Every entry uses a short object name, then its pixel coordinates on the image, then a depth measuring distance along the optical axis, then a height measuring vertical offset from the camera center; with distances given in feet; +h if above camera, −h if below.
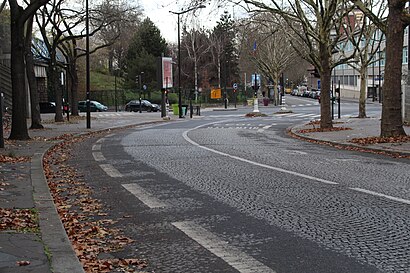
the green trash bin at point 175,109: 205.30 -8.80
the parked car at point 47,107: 218.38 -7.80
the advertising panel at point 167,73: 176.41 +2.59
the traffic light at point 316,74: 105.62 +0.95
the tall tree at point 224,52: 321.11 +15.28
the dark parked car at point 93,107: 248.73 -9.20
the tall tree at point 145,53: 305.94 +14.91
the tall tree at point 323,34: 90.74 +6.68
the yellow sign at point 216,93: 293.55 -5.40
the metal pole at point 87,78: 106.83 +0.93
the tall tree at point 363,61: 129.39 +3.89
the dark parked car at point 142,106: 247.50 -9.20
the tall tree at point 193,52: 313.94 +15.13
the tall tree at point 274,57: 275.92 +10.58
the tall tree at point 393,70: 64.23 +0.85
